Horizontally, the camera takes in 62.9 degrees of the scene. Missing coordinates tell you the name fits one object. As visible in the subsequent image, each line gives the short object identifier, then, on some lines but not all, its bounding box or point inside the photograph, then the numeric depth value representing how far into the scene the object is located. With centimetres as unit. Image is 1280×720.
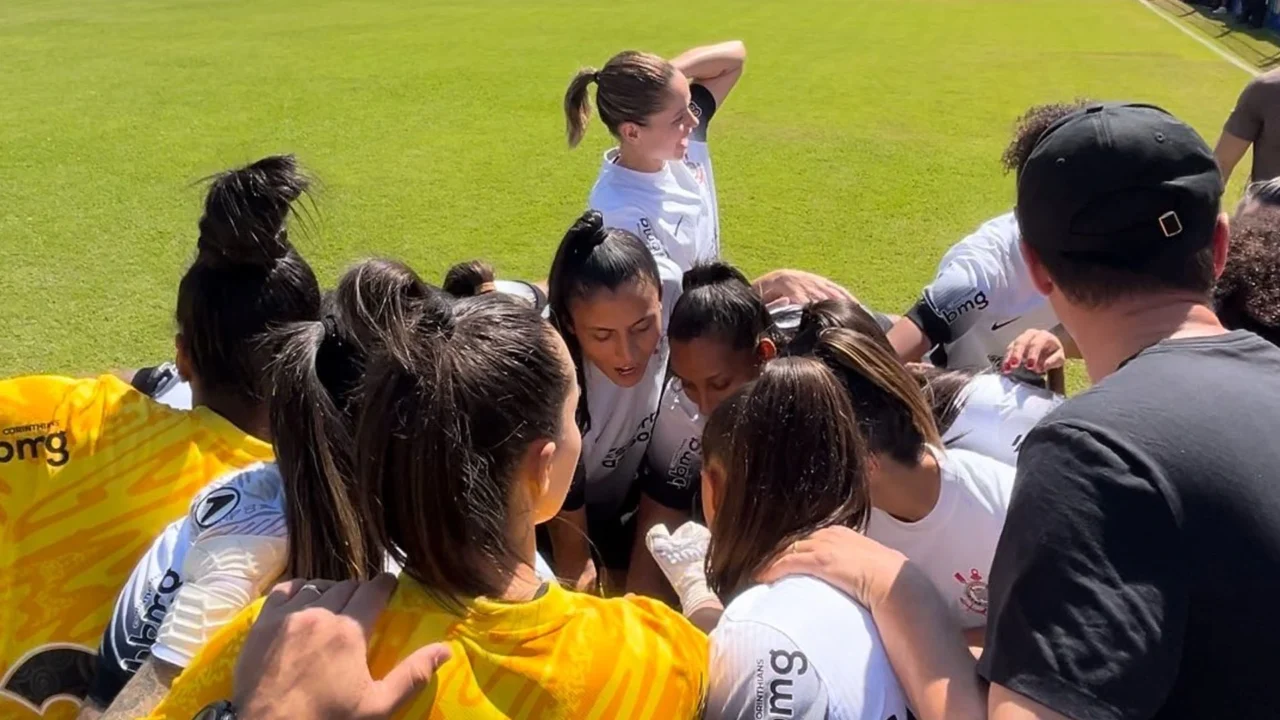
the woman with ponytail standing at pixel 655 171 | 395
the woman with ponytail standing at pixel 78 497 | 211
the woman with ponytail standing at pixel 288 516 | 165
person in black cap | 132
